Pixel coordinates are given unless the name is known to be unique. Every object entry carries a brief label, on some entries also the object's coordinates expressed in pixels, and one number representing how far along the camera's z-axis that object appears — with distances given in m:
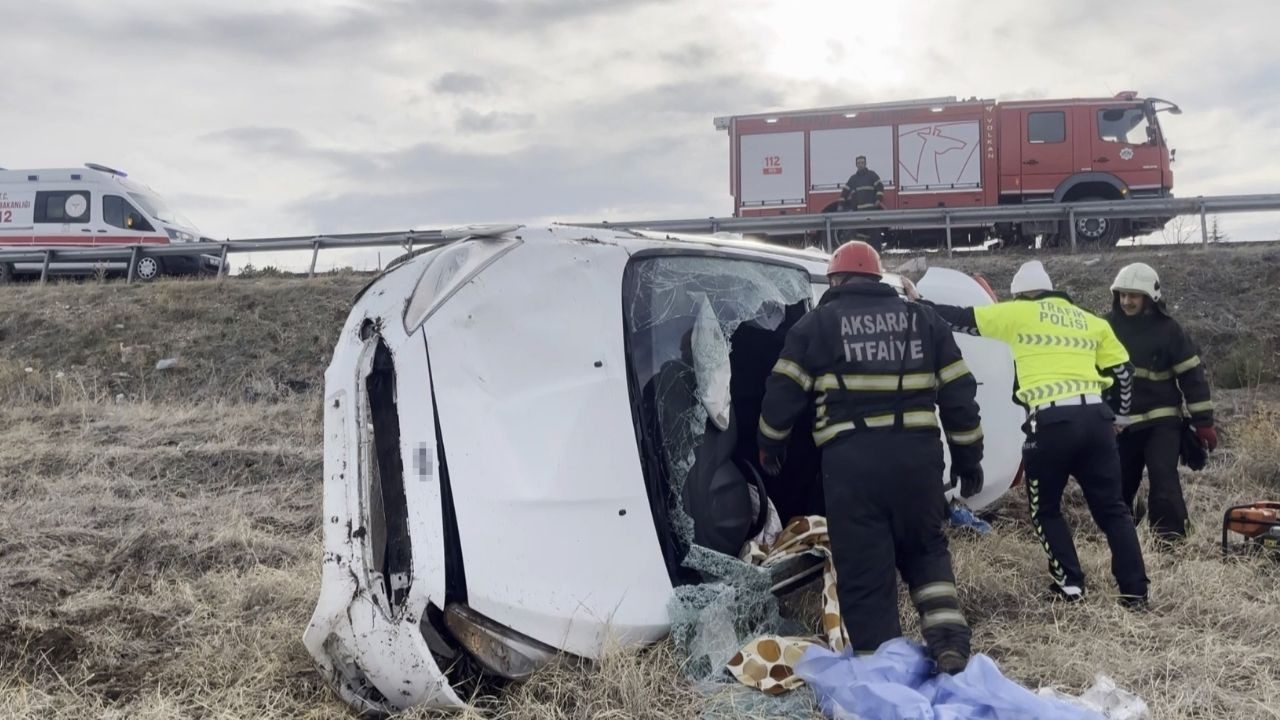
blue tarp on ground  2.64
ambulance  16.05
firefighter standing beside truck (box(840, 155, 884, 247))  14.37
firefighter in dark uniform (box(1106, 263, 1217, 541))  4.97
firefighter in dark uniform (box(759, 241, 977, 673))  3.30
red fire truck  14.88
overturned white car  2.78
